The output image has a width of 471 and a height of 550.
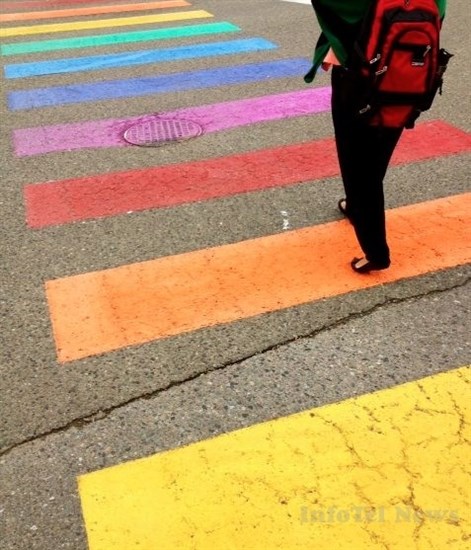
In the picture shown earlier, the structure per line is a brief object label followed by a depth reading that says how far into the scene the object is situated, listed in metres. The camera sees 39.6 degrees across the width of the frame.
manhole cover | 5.59
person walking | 2.82
